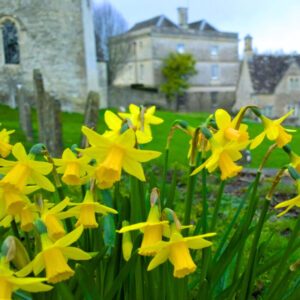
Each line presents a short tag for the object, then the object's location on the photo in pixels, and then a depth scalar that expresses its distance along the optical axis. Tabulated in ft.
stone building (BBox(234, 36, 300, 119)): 78.12
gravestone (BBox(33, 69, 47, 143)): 20.43
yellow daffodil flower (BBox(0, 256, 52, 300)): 2.23
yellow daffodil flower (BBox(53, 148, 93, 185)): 3.14
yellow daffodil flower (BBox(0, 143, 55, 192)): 2.74
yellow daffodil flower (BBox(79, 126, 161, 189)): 2.60
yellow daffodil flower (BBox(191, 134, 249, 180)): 2.85
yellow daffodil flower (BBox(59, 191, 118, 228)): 3.09
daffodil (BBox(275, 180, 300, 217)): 2.98
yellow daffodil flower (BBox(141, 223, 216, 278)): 2.50
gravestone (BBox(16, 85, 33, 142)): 26.35
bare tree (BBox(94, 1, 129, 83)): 101.30
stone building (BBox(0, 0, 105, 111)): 47.98
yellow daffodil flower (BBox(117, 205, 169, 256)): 2.69
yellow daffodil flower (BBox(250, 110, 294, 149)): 3.10
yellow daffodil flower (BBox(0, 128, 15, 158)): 3.47
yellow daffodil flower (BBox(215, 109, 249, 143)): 3.01
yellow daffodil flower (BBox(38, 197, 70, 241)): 2.79
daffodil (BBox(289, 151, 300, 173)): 3.24
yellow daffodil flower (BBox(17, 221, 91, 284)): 2.42
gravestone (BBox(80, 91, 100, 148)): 18.11
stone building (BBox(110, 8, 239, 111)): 92.63
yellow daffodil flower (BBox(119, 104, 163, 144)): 3.52
